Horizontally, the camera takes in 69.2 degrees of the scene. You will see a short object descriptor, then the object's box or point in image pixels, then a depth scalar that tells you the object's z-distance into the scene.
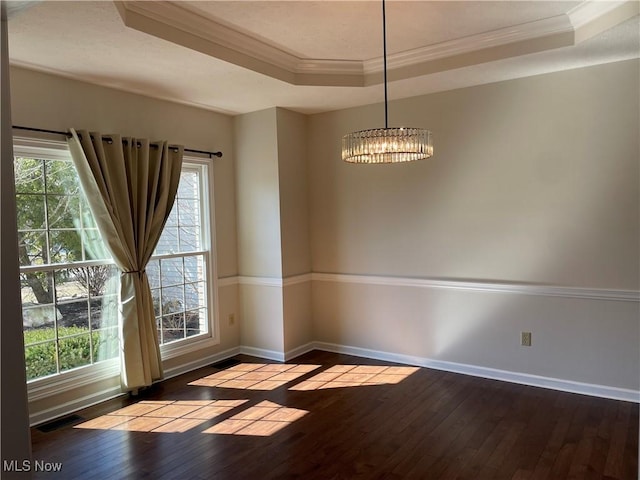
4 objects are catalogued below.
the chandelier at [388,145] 2.49
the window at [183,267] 4.24
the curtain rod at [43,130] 3.16
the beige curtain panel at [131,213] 3.51
